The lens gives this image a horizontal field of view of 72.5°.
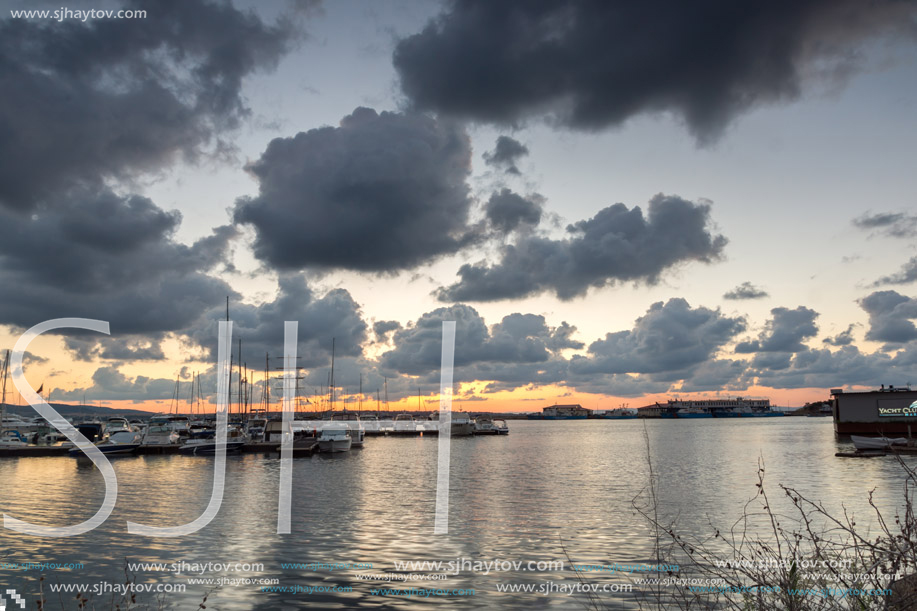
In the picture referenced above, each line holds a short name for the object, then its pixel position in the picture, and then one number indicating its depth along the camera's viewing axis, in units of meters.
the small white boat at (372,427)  165.61
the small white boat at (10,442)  81.44
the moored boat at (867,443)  67.94
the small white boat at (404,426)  163.91
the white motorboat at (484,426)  161.19
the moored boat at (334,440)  80.12
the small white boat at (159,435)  84.31
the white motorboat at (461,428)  149.88
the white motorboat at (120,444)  77.12
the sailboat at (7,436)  81.94
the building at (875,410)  84.62
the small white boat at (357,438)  97.62
